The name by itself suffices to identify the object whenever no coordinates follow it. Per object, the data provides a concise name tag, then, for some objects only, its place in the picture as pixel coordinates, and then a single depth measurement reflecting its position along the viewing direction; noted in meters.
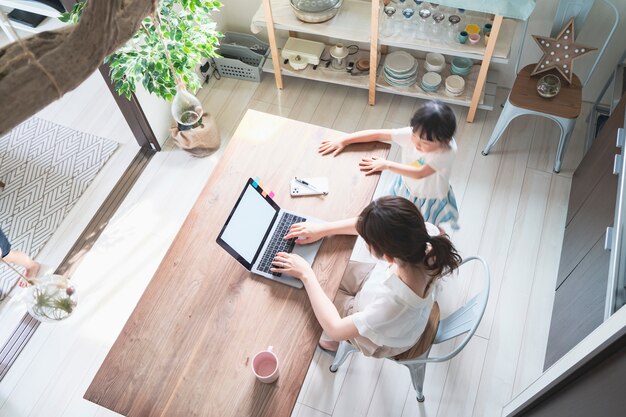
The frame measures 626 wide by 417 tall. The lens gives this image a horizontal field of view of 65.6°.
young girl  1.84
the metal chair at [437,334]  1.59
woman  1.50
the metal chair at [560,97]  2.46
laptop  1.71
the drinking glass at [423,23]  2.77
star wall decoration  2.42
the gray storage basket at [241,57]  3.38
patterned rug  2.81
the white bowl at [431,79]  2.97
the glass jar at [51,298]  2.25
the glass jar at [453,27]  2.75
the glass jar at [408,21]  2.79
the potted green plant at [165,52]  2.25
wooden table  1.54
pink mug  1.54
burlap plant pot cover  2.90
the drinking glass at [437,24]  2.77
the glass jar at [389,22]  2.79
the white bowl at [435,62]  3.02
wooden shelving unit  2.68
